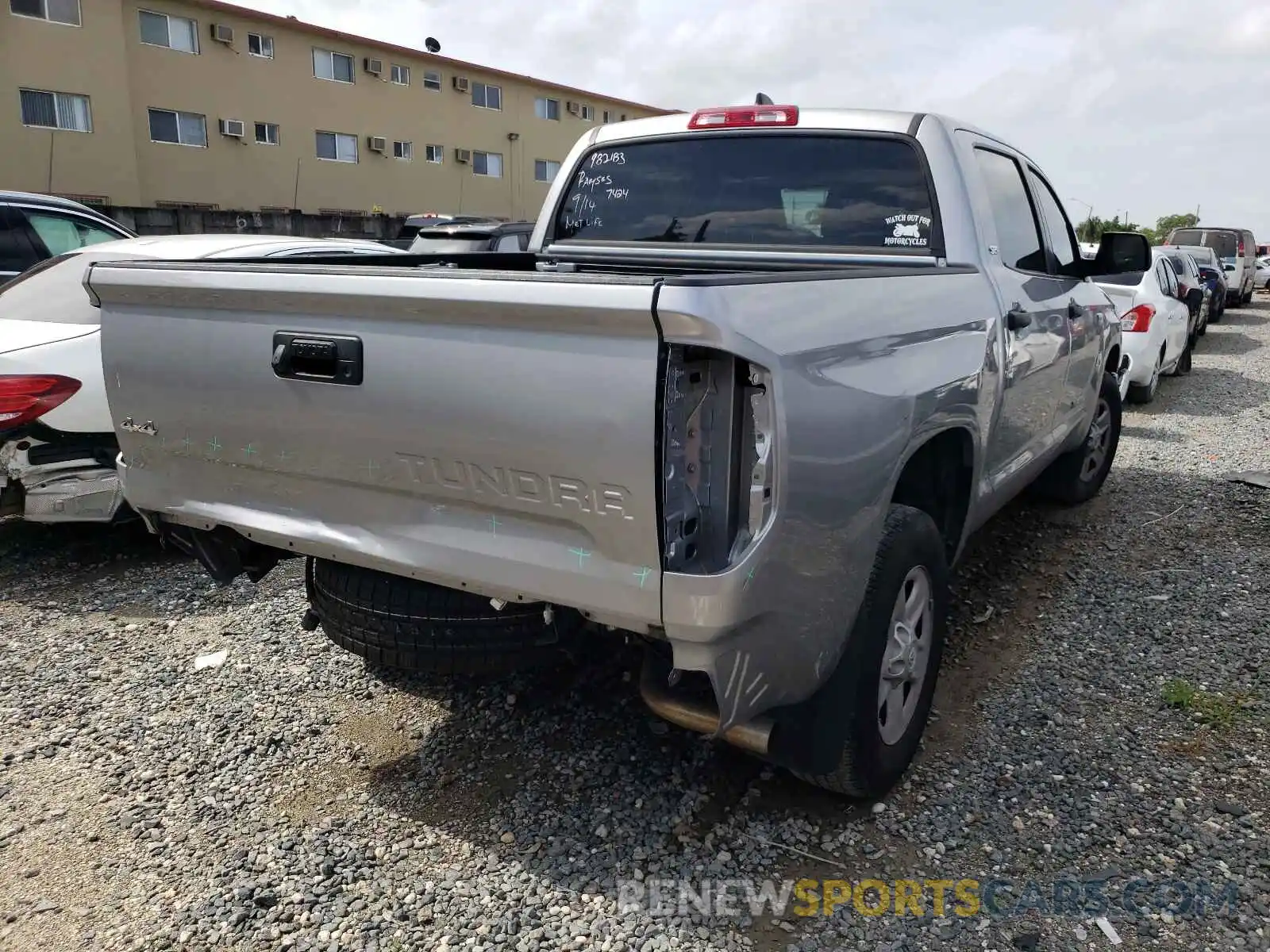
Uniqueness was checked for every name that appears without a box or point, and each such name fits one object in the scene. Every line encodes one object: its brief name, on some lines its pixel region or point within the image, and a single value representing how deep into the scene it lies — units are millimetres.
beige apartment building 23656
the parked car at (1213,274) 18984
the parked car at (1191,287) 12984
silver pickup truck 2188
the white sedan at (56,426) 4715
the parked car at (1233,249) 24762
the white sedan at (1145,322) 9884
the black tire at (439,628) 2650
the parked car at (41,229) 7461
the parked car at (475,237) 11805
